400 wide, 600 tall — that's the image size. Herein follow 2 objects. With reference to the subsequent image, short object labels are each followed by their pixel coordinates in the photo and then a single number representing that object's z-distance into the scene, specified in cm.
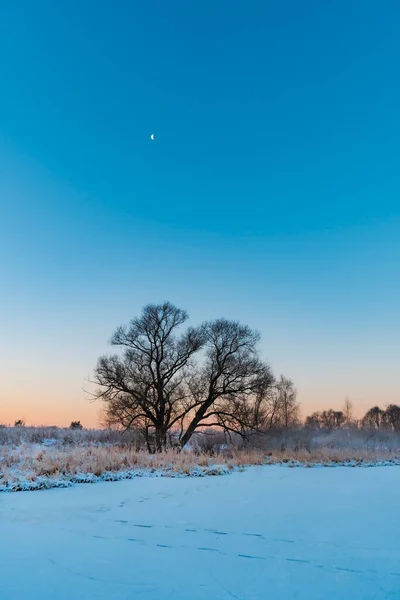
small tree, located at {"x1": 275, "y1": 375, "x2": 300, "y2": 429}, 4153
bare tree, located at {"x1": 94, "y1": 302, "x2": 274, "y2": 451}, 2036
